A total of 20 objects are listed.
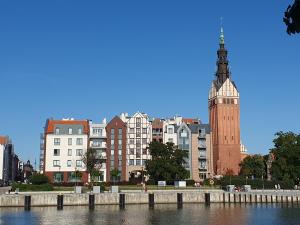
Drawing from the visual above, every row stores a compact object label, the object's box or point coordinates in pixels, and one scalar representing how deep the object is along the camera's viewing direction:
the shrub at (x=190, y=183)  117.09
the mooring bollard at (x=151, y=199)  79.79
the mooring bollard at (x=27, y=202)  73.94
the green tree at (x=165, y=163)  113.06
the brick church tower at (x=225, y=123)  155.25
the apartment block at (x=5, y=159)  161.25
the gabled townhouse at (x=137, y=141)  135.75
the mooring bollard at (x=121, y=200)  78.62
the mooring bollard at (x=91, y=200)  77.19
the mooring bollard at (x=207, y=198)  82.46
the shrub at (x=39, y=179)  104.82
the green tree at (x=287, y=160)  112.19
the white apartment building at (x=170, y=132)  140.27
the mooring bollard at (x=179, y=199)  79.66
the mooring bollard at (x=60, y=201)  75.49
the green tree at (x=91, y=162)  121.44
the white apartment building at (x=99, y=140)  133.75
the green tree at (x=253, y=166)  150.10
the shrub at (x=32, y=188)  88.06
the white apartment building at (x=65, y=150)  130.12
